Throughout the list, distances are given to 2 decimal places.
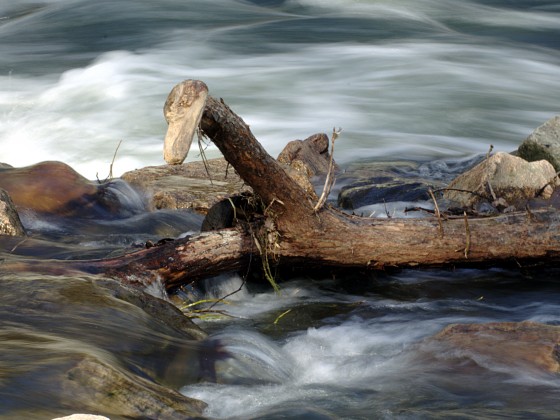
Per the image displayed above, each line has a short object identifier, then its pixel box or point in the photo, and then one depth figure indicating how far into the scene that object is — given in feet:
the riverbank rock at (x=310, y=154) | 58.59
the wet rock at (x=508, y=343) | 25.63
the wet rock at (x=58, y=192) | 43.78
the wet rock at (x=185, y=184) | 49.85
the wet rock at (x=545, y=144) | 53.01
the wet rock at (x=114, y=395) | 19.57
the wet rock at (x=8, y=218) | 37.22
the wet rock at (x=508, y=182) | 46.50
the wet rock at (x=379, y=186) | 52.34
